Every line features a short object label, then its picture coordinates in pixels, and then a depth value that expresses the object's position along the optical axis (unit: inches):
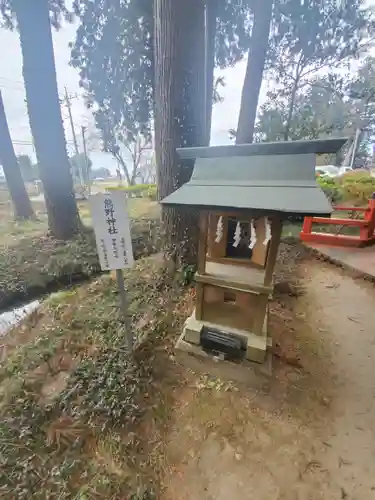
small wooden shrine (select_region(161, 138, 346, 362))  64.4
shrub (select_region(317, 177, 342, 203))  319.0
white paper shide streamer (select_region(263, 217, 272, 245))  69.2
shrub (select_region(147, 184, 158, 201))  410.6
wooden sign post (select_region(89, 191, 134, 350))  75.3
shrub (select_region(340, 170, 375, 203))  306.3
